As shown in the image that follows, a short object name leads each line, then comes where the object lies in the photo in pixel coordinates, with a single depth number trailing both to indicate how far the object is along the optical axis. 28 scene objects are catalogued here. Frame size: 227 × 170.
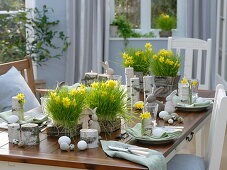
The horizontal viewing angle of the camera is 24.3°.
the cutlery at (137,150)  2.14
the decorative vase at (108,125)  2.52
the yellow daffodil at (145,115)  2.33
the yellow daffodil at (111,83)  2.50
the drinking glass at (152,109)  2.56
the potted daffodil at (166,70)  3.44
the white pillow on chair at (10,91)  3.59
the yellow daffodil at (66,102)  2.35
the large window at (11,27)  5.97
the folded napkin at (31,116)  2.68
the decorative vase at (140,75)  3.54
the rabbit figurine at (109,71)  3.30
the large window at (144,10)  6.20
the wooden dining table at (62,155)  2.08
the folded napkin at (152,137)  2.34
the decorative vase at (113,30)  6.09
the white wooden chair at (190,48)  4.25
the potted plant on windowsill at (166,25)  6.00
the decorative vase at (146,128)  2.38
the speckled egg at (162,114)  2.81
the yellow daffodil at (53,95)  2.40
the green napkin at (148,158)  2.05
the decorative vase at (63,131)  2.43
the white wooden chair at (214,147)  2.43
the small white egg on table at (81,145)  2.25
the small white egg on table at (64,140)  2.29
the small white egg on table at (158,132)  2.36
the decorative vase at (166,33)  6.01
